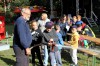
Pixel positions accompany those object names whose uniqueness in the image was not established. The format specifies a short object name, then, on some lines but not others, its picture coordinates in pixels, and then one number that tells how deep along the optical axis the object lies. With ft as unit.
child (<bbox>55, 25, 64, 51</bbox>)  18.70
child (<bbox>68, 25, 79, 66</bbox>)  19.03
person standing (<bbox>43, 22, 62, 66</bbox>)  17.09
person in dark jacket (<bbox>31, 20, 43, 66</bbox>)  18.38
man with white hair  13.61
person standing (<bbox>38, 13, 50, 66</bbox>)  19.21
